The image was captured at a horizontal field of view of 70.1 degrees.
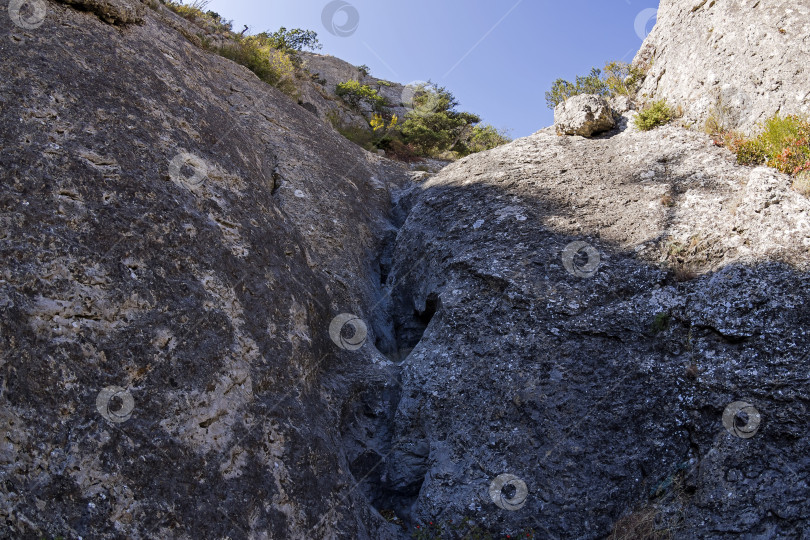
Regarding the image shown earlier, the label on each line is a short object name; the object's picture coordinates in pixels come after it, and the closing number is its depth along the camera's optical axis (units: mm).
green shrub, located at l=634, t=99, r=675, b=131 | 10656
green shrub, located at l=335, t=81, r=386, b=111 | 23719
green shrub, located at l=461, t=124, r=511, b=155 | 20531
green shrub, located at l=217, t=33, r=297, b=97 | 13836
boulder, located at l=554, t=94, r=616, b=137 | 11367
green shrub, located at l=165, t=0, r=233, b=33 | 13766
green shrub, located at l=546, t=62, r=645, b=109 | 12430
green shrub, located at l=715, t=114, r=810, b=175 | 7996
